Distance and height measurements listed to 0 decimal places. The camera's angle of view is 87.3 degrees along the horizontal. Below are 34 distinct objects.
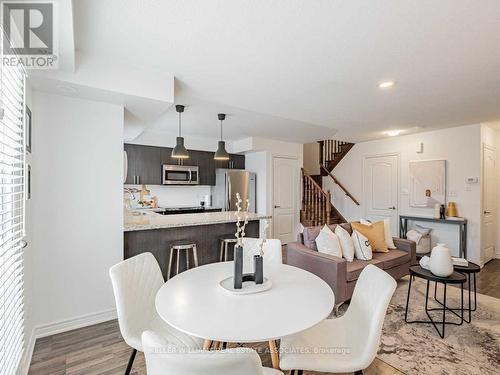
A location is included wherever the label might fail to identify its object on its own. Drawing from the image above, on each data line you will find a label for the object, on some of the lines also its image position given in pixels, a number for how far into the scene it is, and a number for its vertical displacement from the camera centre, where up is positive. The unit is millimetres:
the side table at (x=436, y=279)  2324 -842
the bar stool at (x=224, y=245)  3543 -822
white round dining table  1146 -630
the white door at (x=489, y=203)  4583 -312
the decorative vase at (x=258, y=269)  1649 -527
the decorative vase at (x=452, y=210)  4641 -436
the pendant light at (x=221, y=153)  4012 +502
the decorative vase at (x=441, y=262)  2371 -702
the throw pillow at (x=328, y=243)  3021 -679
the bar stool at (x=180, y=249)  3136 -786
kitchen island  2972 -598
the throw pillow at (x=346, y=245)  3121 -716
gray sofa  2719 -905
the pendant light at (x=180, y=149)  3566 +495
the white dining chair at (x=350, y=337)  1321 -881
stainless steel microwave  5539 +238
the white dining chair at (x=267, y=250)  2344 -592
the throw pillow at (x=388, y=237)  3709 -742
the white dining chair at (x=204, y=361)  791 -539
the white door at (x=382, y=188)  5555 -52
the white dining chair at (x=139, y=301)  1527 -749
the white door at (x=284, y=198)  5973 -287
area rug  1951 -1347
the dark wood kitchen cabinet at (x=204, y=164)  5906 +509
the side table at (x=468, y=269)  2564 -824
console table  4473 -762
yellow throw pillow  3518 -665
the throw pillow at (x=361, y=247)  3213 -765
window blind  1312 -276
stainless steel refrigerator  5715 -31
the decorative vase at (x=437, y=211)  4734 -465
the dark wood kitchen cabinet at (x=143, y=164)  5180 +431
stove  5461 -531
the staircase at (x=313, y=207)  6178 -508
